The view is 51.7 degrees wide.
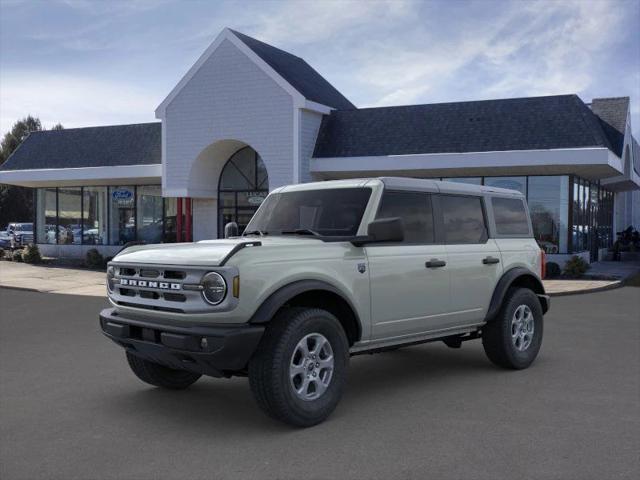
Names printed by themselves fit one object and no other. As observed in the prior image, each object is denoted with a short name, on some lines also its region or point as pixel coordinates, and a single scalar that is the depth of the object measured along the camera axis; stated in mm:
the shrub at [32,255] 26797
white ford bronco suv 4988
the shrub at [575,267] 19719
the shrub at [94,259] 25000
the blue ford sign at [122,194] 27641
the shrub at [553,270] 19906
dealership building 19953
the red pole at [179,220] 24192
